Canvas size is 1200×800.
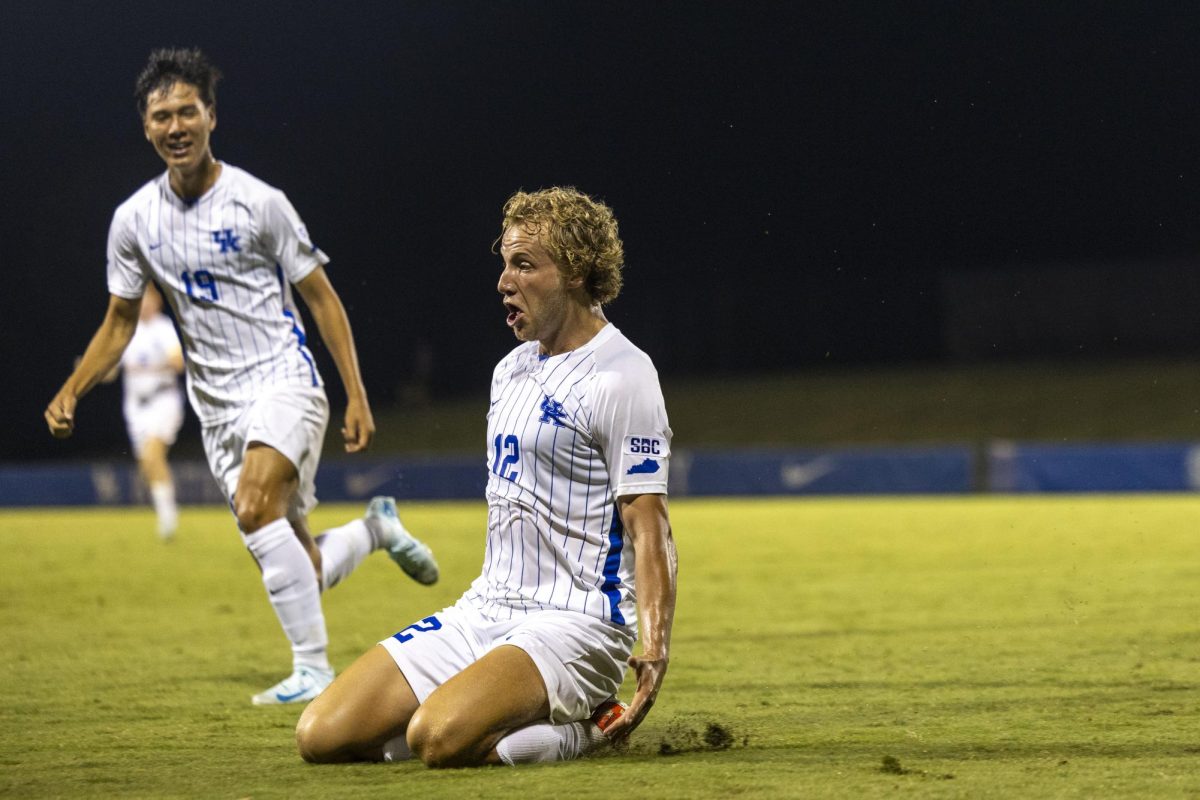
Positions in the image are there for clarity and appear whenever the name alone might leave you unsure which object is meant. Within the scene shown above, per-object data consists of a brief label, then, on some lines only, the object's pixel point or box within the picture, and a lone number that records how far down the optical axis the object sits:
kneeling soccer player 7.47
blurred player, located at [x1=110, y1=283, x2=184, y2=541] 26.55
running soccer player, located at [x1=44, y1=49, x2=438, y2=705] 10.43
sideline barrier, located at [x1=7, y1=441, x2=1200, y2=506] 36.19
